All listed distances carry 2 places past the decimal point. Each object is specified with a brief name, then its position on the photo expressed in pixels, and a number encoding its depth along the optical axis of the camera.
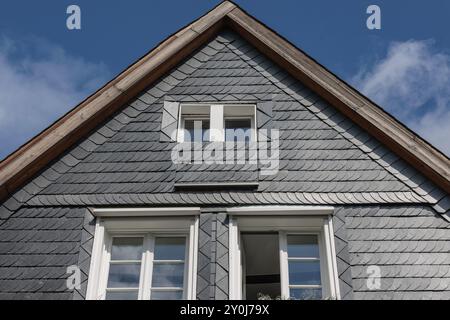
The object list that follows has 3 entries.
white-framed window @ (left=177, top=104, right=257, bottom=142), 9.24
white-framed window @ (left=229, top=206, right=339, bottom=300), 7.75
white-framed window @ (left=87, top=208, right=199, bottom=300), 7.77
